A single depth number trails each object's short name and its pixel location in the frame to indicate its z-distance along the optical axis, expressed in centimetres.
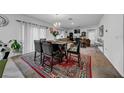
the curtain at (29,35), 363
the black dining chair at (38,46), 237
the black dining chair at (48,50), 195
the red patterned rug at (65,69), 173
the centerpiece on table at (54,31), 299
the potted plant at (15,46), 277
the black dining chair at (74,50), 227
